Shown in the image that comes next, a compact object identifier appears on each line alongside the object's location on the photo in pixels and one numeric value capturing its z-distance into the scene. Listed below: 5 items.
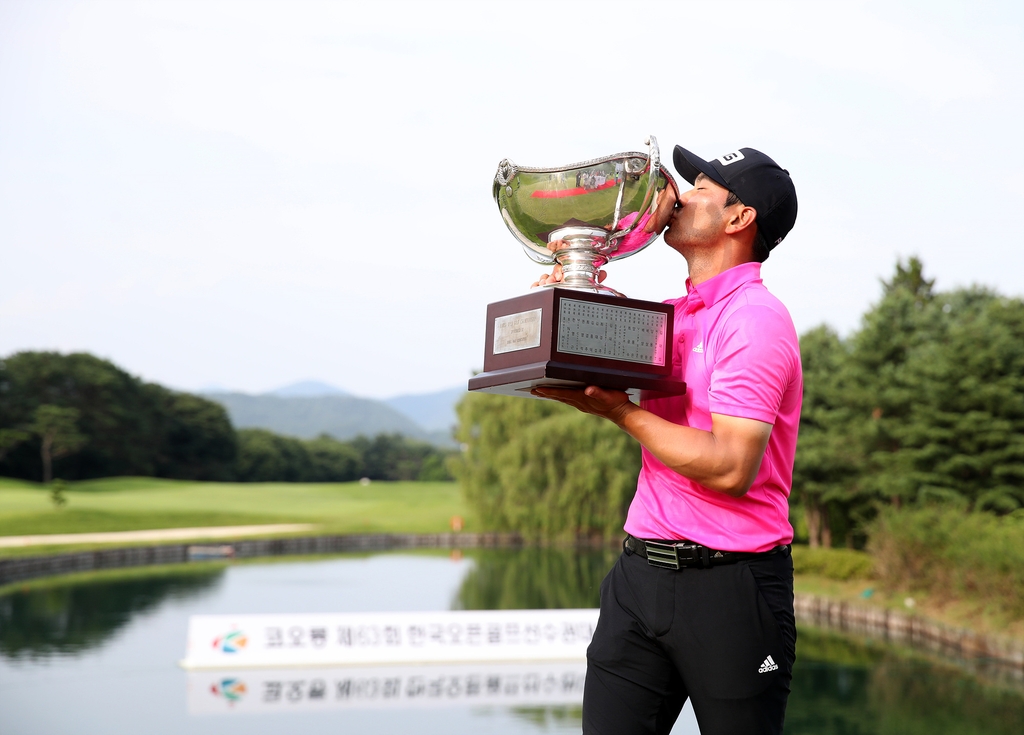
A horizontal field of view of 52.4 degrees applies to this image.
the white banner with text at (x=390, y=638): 9.41
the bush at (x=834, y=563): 15.63
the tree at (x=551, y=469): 21.69
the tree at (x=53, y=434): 41.09
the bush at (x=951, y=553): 10.81
